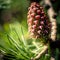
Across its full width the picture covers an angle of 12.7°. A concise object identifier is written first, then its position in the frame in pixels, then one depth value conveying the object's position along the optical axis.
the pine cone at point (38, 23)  0.37
